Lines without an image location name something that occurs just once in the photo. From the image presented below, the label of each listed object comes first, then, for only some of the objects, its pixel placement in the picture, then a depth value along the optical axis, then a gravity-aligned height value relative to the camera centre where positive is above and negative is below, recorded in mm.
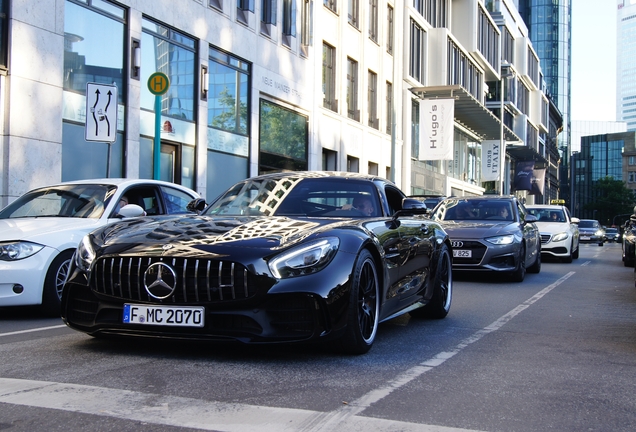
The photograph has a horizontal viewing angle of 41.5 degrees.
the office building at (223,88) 15945 +3542
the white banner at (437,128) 35656 +3872
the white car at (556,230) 21219 -246
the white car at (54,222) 8094 -93
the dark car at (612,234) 64625 -983
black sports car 5223 -410
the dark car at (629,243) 16691 -476
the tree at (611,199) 130250 +3501
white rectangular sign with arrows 11969 +1455
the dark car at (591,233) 46469 -654
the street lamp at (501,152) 53250 +4401
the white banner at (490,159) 56000 +4089
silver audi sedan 13625 -217
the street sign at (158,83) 13734 +2155
